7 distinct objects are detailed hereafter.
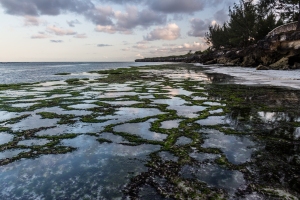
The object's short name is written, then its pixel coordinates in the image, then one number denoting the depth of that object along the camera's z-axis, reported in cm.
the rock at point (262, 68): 3734
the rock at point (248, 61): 4807
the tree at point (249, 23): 6552
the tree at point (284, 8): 5095
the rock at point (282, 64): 3527
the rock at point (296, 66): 3366
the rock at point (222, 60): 6448
